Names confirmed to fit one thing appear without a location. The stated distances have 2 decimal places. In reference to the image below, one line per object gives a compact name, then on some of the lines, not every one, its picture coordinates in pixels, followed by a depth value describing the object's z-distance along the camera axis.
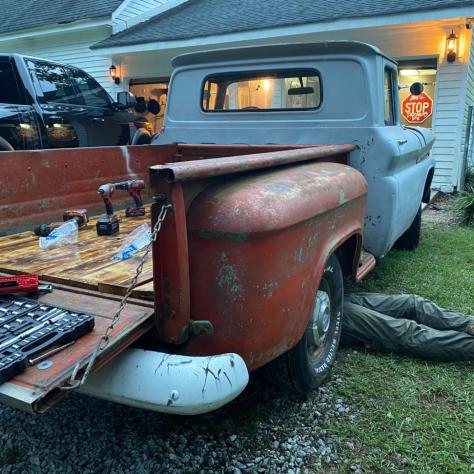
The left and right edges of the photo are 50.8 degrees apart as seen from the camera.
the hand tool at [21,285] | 1.97
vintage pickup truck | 1.75
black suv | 5.57
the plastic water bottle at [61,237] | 2.86
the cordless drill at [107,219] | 3.17
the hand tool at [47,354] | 1.51
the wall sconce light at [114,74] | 12.75
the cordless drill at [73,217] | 3.10
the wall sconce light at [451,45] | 8.63
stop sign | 10.38
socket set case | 1.50
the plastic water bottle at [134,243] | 2.63
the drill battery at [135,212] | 3.80
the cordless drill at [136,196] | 3.67
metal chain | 1.43
